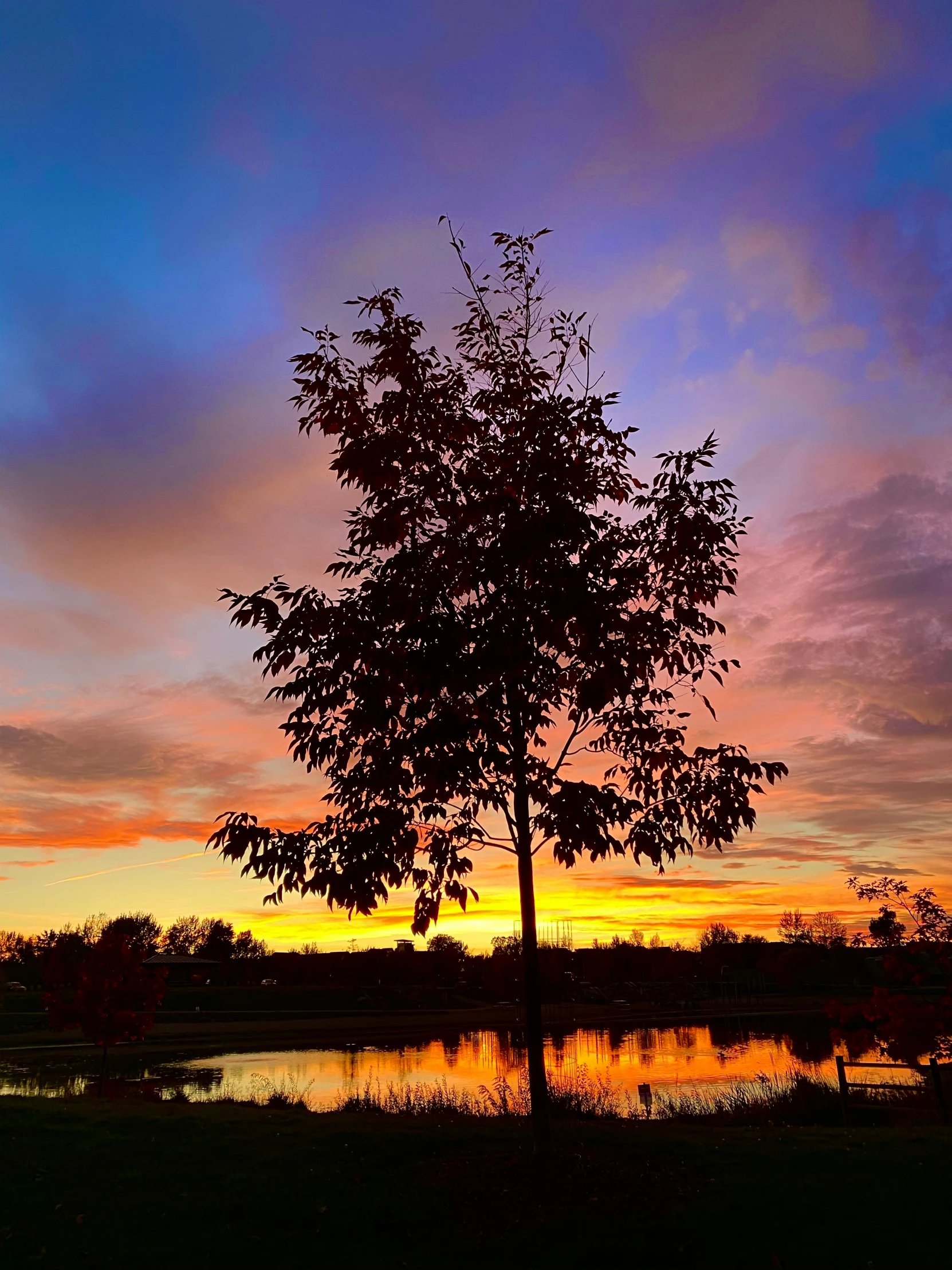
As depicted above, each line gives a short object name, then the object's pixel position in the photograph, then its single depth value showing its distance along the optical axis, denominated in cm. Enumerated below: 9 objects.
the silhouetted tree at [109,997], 2980
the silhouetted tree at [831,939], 17542
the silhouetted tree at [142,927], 15550
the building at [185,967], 12625
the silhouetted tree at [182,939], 17838
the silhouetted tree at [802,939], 19288
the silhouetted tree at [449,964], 16662
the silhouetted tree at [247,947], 17892
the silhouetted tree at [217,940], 16125
